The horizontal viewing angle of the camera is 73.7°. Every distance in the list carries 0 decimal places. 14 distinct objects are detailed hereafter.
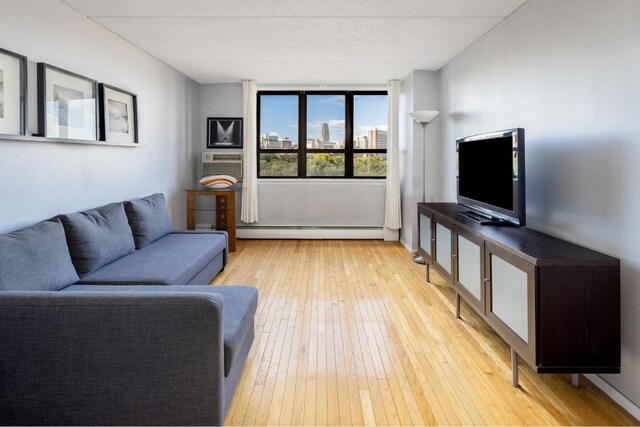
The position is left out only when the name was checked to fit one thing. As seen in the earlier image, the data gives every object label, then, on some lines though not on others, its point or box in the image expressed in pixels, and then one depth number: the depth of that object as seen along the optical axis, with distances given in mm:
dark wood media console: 1905
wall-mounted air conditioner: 6059
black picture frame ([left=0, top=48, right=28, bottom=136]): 2527
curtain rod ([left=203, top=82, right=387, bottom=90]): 6074
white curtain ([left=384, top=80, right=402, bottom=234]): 5859
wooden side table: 5422
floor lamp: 4824
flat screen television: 2611
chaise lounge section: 1613
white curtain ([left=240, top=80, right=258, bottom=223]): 5949
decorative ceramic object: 5587
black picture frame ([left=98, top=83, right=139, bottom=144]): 3443
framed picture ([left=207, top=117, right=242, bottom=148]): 6191
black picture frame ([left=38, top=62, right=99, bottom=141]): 2703
